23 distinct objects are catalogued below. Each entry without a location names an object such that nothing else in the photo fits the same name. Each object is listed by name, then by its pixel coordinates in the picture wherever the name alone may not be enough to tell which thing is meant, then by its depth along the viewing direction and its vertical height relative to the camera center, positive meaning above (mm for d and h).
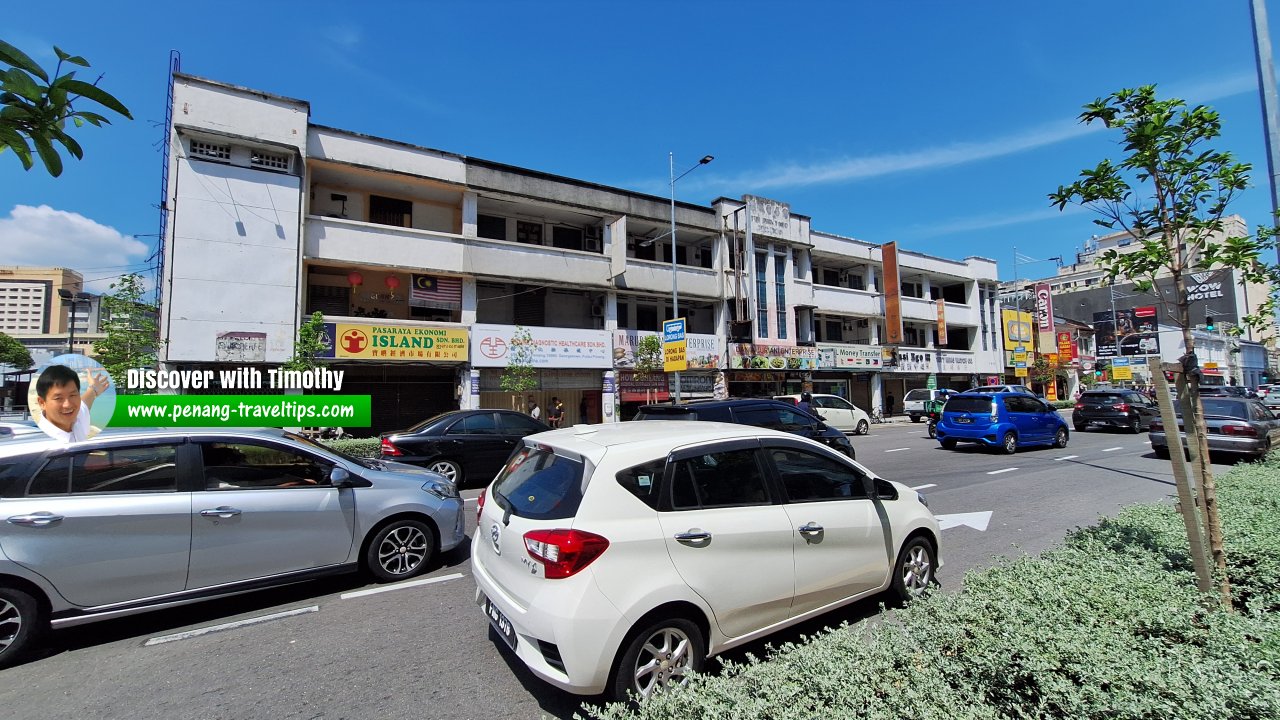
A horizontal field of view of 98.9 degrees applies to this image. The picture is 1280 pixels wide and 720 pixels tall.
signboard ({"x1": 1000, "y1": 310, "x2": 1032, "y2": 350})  39469 +3897
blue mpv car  14625 -1089
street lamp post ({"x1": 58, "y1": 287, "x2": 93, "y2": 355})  22755 +4181
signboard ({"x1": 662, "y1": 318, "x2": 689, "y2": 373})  19938 +1490
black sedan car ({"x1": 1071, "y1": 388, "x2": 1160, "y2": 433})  20612 -1078
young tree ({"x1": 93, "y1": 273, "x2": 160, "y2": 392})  14594 +1661
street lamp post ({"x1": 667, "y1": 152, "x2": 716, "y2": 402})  21438 +4515
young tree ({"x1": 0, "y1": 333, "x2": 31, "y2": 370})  47125 +3582
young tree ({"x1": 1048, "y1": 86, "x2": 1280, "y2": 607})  3939 +1262
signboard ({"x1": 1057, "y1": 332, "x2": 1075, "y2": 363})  43125 +2657
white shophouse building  15719 +4256
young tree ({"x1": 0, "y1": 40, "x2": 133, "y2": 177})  1527 +867
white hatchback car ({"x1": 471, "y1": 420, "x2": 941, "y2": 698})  2988 -1000
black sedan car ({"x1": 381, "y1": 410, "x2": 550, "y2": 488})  10250 -1047
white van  28719 -1001
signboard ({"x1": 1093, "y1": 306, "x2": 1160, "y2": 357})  44456 +4294
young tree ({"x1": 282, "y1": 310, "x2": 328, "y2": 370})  15281 +1231
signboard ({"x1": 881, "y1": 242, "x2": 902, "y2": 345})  31344 +4822
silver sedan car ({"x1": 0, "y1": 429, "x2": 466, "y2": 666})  4059 -1089
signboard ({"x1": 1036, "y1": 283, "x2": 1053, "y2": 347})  40375 +5186
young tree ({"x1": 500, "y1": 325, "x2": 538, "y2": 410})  18750 +688
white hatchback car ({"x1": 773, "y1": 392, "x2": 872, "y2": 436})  22344 -1241
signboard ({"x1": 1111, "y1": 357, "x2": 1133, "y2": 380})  36125 +593
